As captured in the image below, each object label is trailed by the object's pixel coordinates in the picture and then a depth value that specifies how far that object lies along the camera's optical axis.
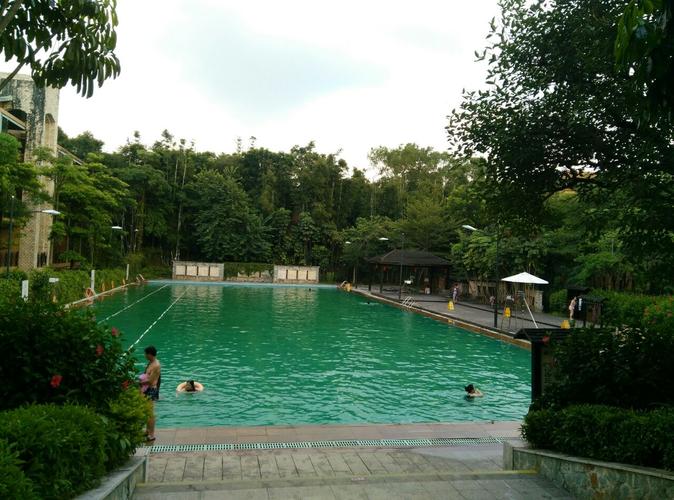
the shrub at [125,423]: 4.38
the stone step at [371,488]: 4.54
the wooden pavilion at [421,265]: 36.31
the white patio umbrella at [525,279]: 20.91
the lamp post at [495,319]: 20.47
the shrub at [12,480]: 2.80
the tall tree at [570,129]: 6.62
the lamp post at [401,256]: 33.07
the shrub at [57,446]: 3.29
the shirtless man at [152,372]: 8.53
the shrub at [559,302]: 25.20
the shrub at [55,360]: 4.74
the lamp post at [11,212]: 20.17
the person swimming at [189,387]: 10.96
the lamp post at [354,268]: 46.98
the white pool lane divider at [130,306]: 22.08
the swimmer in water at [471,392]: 11.41
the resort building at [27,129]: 30.20
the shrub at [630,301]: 18.02
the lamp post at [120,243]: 40.22
